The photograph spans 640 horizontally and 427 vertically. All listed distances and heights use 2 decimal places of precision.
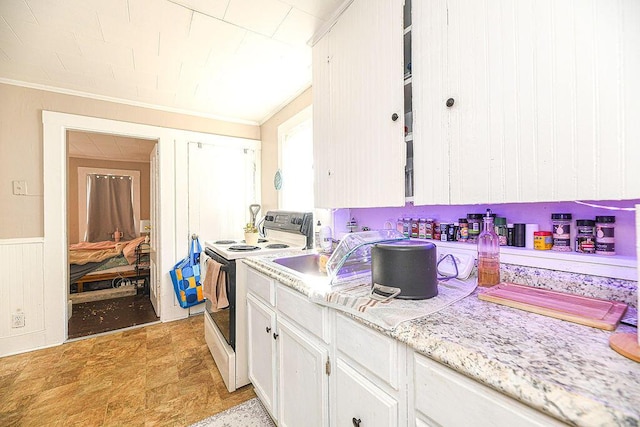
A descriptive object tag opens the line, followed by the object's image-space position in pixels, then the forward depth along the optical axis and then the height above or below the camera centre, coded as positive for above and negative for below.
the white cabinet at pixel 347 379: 0.57 -0.50
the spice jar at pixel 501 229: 1.08 -0.08
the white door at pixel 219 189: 3.20 +0.31
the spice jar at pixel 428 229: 1.36 -0.09
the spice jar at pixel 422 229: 1.38 -0.09
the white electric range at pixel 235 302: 1.81 -0.60
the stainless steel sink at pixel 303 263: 1.72 -0.33
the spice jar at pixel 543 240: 0.97 -0.11
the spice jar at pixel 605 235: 0.84 -0.08
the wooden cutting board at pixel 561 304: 0.68 -0.28
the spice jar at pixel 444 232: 1.29 -0.10
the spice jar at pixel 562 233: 0.93 -0.08
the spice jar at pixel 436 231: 1.33 -0.10
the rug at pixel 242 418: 1.53 -1.20
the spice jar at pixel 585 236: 0.87 -0.09
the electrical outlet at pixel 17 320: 2.35 -0.92
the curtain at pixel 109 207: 5.36 +0.17
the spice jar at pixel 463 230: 1.21 -0.09
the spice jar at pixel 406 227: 1.46 -0.09
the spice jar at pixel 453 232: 1.26 -0.10
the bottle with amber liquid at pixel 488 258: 1.02 -0.19
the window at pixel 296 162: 2.58 +0.53
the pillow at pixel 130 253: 4.14 -0.60
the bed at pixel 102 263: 3.73 -0.71
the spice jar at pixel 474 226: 1.17 -0.07
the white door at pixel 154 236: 3.11 -0.27
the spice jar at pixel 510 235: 1.06 -0.10
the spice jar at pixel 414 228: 1.42 -0.09
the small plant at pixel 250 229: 2.45 -0.15
